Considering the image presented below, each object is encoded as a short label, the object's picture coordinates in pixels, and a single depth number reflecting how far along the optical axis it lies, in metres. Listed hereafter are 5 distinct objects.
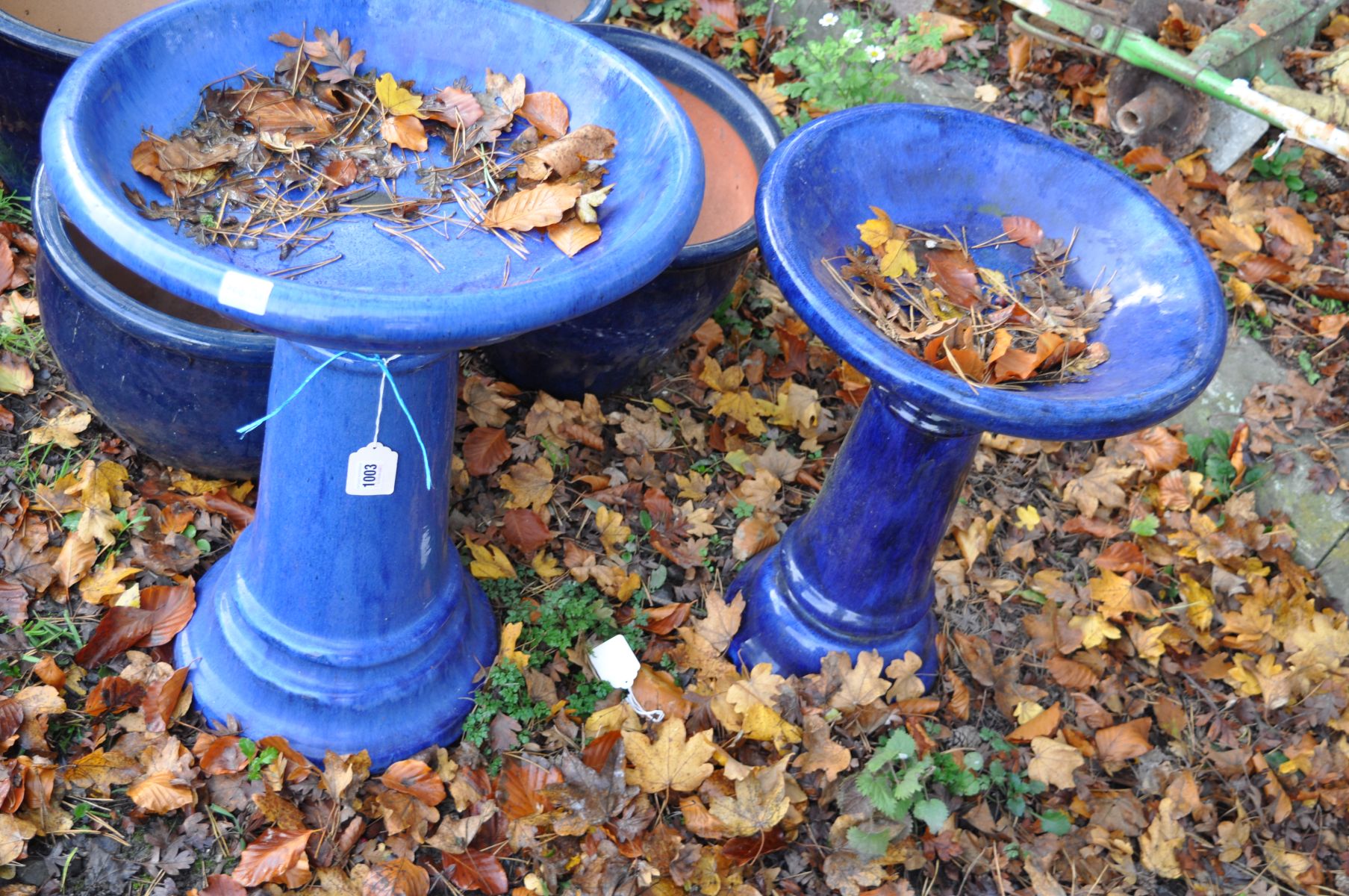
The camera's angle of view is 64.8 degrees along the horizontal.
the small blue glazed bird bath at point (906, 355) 1.67
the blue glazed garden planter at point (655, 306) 2.47
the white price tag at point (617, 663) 2.33
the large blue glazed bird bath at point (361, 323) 1.35
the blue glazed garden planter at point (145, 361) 2.05
